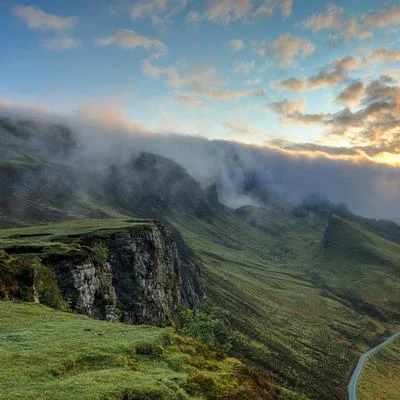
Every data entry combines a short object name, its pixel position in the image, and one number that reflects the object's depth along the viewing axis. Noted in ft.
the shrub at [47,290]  222.89
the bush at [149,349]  137.08
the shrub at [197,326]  432.25
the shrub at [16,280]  198.59
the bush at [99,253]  320.72
